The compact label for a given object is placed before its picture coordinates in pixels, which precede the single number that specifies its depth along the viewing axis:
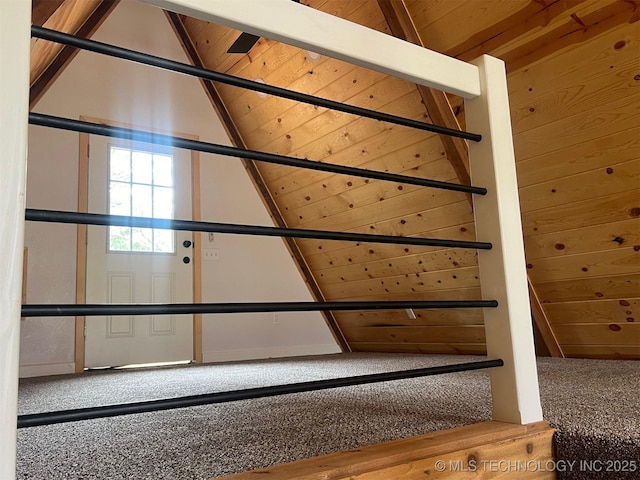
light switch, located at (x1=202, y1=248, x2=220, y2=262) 4.08
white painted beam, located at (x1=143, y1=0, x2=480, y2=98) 0.84
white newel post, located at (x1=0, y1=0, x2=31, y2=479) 0.59
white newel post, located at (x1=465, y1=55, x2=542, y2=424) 1.06
